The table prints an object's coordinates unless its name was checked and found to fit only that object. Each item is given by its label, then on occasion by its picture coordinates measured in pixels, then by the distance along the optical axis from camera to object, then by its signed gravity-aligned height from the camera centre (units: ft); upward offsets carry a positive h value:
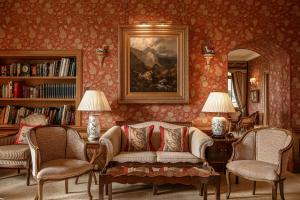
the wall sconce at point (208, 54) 18.22 +2.49
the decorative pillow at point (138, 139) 16.05 -2.06
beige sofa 14.42 -2.63
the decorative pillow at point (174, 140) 15.92 -2.09
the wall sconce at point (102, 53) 18.28 +2.61
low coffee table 11.57 -2.87
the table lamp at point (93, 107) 16.51 -0.46
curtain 40.98 +1.39
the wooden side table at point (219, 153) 16.70 -2.87
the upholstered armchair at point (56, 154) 12.27 -2.45
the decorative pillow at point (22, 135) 16.85 -1.94
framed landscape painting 18.44 +1.96
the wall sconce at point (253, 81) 37.60 +1.96
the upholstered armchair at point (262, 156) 12.62 -2.58
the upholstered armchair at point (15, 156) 15.33 -2.75
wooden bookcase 18.61 +1.17
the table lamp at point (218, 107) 16.52 -0.48
